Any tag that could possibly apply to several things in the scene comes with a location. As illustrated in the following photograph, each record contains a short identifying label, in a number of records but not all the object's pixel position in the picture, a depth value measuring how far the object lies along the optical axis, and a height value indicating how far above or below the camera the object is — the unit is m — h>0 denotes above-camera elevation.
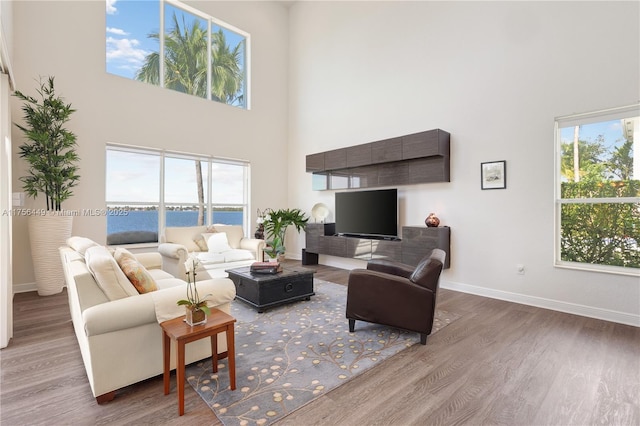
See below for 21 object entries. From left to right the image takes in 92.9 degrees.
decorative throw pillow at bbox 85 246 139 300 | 1.92 -0.42
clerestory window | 5.21 +3.12
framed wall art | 3.99 +0.47
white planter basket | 4.05 -0.49
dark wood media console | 4.37 -0.56
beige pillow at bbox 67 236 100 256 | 2.52 -0.29
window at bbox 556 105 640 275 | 3.25 +0.20
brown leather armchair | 2.62 -0.78
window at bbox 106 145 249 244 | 5.17 +0.37
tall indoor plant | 4.05 +0.46
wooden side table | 1.74 -0.75
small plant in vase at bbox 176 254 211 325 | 1.91 -0.61
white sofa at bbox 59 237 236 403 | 1.81 -0.68
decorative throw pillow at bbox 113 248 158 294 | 2.14 -0.45
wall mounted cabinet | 4.48 +0.81
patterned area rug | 1.85 -1.16
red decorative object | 4.52 -0.17
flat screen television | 5.05 -0.06
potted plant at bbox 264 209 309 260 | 3.73 -0.16
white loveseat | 4.45 -0.58
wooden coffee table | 3.45 -0.90
